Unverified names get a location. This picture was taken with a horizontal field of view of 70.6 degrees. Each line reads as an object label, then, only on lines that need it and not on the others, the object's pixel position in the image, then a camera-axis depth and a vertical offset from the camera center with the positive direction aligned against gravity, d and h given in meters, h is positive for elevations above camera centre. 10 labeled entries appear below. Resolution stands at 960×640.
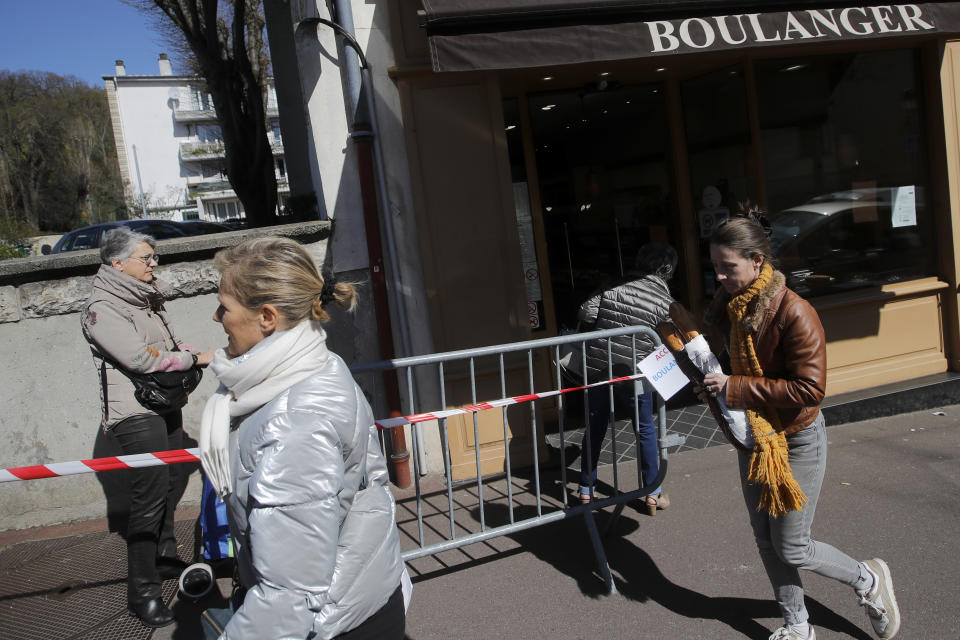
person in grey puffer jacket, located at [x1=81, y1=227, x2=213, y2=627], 3.39 -0.34
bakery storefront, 4.95 +0.43
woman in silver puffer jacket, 1.53 -0.44
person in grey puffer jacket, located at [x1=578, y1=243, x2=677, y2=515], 4.06 -0.49
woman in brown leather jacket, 2.62 -0.77
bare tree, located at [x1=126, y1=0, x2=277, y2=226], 8.80 +2.58
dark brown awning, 4.12 +1.34
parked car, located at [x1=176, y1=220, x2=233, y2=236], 16.48 +1.61
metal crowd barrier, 3.22 -1.20
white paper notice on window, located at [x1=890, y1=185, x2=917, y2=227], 6.02 +0.00
